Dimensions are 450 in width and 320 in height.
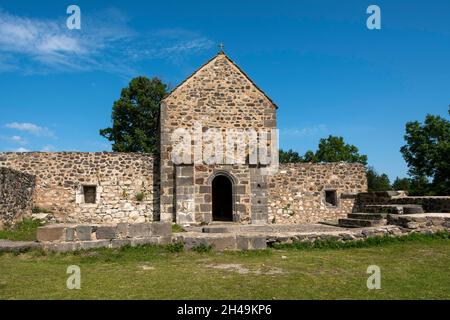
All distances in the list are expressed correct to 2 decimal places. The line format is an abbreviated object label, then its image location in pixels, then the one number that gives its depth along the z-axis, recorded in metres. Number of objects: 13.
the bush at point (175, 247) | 10.39
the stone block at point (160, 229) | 10.83
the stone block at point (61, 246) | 10.21
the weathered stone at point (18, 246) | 10.04
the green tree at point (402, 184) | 46.26
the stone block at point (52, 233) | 10.40
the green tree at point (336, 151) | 52.72
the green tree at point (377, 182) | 49.71
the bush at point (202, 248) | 10.41
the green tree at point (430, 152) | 27.09
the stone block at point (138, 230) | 10.73
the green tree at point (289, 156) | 64.88
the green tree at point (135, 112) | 39.41
